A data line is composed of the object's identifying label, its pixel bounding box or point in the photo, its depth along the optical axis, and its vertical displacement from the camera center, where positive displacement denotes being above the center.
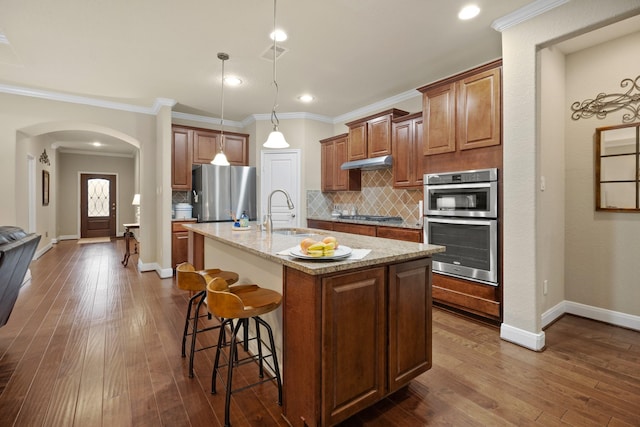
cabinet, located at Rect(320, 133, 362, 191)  4.98 +0.73
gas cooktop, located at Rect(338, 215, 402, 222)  4.55 -0.09
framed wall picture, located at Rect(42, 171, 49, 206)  7.08 +0.58
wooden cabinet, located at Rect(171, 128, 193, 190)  4.95 +0.87
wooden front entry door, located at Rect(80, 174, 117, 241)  9.57 +0.24
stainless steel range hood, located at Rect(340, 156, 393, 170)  4.13 +0.69
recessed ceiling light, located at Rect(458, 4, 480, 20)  2.44 +1.61
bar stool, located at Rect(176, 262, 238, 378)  2.35 -0.51
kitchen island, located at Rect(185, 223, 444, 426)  1.43 -0.58
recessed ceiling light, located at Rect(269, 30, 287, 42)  2.80 +1.63
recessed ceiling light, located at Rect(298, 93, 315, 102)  4.49 +1.70
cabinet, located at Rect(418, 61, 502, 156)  2.78 +0.98
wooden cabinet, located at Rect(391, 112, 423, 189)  3.78 +0.77
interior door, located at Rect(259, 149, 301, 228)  5.35 +0.56
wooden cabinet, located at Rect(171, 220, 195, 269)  4.80 -0.49
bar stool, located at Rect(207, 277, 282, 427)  1.65 -0.51
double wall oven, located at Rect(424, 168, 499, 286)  2.81 -0.10
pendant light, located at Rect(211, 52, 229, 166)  3.25 +0.62
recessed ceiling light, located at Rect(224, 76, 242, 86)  3.86 +1.67
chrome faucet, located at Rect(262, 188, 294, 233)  2.83 -0.10
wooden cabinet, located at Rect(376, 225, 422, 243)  3.51 -0.25
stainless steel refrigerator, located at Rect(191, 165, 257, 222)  4.93 +0.34
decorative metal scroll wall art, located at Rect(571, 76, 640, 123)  2.78 +1.01
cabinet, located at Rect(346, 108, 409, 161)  4.17 +1.09
